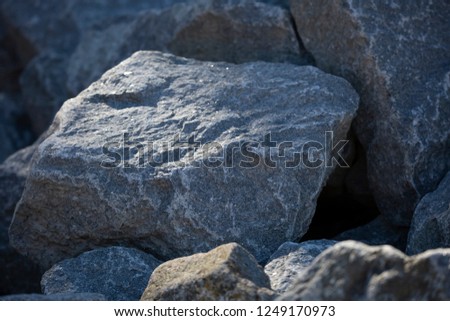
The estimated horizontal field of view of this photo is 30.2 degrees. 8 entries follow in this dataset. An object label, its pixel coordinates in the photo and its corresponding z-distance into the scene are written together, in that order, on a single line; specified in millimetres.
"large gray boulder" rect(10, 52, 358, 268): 2463
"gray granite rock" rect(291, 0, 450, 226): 2697
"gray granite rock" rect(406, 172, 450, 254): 2380
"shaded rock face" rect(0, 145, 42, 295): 3096
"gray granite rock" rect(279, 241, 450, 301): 1695
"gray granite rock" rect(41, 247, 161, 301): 2373
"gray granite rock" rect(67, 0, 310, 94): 3027
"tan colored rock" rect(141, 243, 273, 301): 1938
